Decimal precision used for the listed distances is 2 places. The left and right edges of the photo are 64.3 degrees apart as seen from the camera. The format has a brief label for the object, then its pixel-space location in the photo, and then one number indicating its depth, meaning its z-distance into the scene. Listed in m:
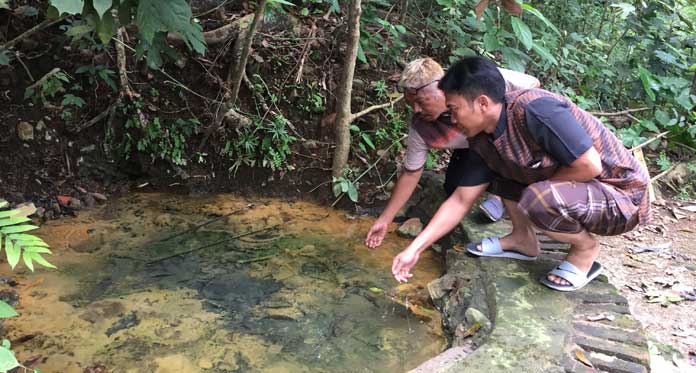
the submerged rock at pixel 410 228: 4.01
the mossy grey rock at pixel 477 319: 2.58
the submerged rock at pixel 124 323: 2.74
